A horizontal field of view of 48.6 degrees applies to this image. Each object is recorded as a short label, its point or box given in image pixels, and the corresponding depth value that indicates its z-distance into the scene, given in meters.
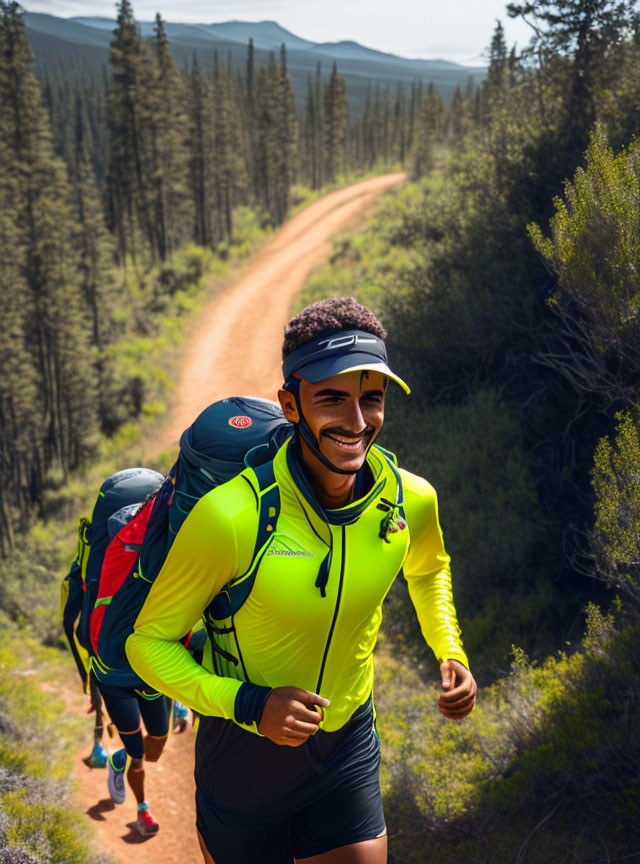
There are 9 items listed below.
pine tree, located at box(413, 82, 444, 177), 51.54
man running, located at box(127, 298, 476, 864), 2.30
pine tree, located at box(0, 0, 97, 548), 24.28
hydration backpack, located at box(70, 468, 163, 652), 4.46
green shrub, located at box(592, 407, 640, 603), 4.91
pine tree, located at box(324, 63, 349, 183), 57.25
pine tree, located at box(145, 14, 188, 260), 35.00
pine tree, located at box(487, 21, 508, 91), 38.19
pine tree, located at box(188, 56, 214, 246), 40.06
